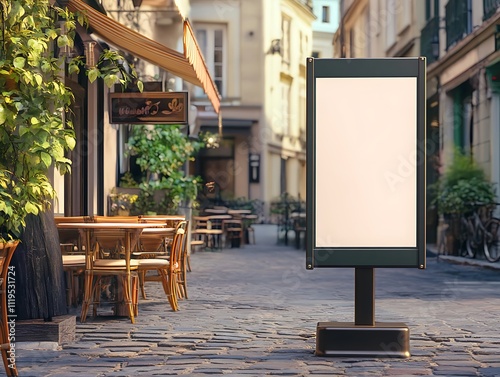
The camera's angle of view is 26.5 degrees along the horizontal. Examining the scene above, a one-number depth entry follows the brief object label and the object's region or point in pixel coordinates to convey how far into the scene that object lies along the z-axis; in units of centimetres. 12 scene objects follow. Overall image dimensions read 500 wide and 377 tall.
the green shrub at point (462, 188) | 1881
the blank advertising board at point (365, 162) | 711
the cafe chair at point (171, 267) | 992
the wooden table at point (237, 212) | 2562
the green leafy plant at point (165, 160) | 1698
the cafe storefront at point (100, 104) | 1096
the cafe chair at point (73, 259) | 981
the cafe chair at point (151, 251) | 991
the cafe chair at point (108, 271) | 927
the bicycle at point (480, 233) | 1753
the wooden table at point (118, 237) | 927
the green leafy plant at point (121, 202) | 1545
